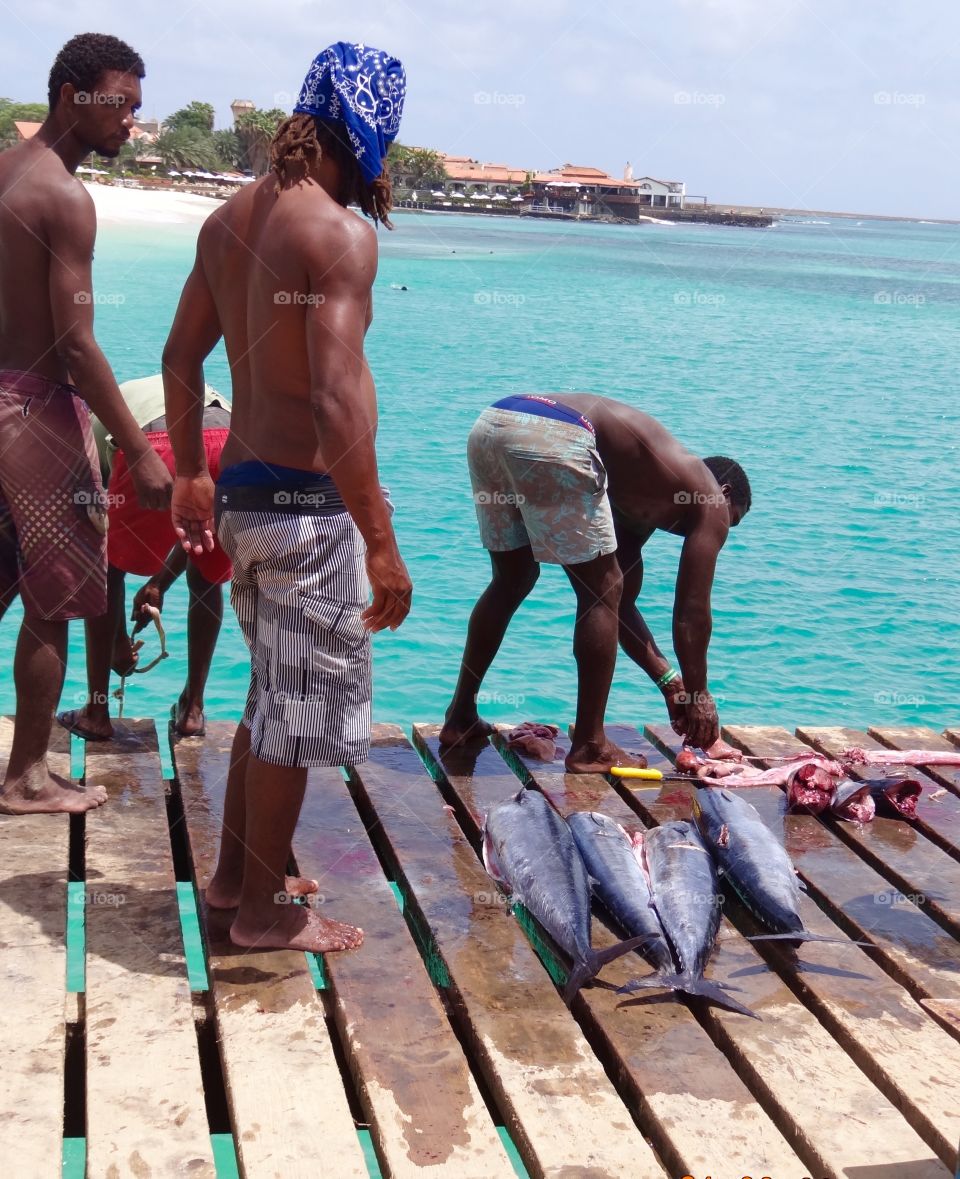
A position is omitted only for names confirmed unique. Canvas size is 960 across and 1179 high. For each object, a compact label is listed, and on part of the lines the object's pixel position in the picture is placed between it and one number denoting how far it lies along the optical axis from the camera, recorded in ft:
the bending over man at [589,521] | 15.80
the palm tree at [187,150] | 323.57
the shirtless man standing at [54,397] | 12.21
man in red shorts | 15.46
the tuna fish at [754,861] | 12.05
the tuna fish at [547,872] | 11.07
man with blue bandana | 9.48
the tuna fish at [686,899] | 10.87
